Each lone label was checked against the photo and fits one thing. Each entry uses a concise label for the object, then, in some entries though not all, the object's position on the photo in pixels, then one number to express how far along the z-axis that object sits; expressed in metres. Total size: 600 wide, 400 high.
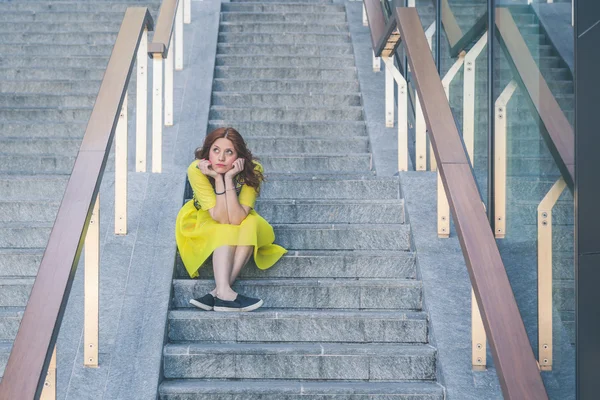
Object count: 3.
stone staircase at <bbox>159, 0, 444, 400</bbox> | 3.85
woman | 4.13
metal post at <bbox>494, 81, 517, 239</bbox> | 3.64
